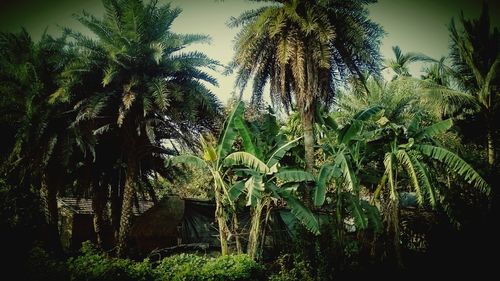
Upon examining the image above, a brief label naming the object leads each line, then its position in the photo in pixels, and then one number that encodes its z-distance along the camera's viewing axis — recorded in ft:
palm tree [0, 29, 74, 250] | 39.83
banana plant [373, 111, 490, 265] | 33.22
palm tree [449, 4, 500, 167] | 50.80
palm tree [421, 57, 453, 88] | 55.67
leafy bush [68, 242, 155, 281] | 22.88
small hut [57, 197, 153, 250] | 70.03
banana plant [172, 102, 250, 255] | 35.60
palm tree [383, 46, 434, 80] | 76.98
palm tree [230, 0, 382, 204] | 39.75
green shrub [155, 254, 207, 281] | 26.00
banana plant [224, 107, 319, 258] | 34.01
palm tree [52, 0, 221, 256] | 38.14
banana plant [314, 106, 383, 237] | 35.01
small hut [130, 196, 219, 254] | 46.43
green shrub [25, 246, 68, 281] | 22.20
